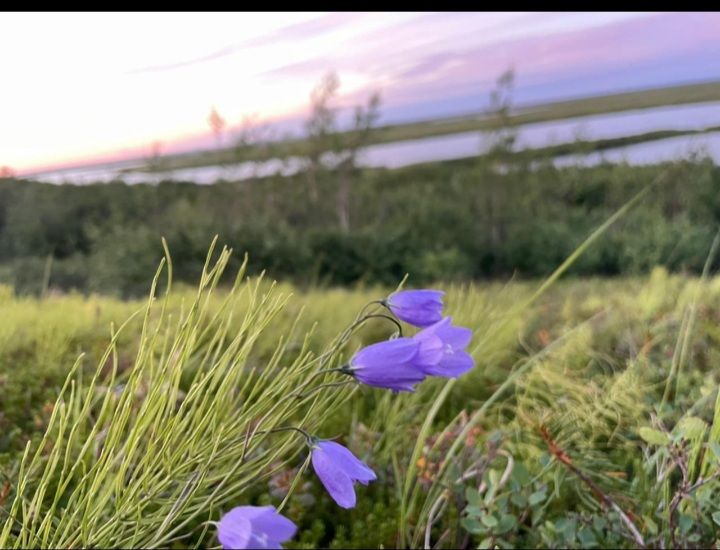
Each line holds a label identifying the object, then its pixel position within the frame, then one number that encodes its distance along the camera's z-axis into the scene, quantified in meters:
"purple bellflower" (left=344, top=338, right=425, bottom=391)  0.27
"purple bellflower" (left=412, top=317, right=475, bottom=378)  0.27
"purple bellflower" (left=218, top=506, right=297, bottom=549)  0.20
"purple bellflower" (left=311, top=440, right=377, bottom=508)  0.26
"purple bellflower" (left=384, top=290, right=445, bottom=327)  0.31
